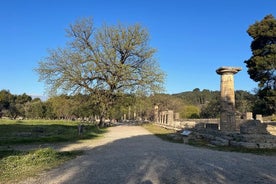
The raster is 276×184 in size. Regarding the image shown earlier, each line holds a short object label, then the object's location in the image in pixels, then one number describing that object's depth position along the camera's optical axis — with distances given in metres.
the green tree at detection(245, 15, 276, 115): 24.91
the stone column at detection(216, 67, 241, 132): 12.74
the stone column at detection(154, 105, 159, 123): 37.07
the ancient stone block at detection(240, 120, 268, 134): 9.84
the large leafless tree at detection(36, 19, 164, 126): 23.04
